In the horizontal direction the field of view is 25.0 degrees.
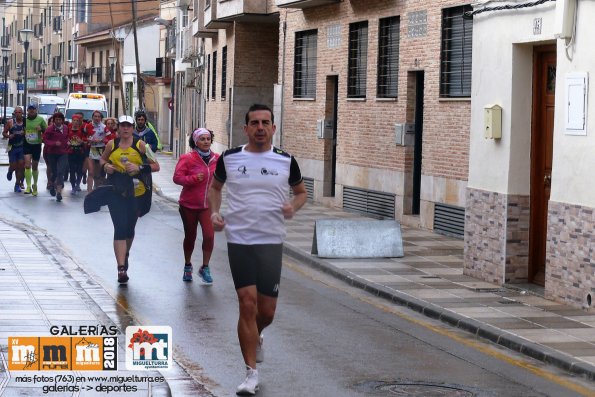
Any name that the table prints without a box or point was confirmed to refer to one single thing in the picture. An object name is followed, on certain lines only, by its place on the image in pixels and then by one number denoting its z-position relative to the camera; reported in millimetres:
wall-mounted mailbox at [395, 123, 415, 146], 23578
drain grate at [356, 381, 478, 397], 9070
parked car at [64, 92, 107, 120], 56281
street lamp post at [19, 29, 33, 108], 58244
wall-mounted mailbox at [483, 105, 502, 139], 15227
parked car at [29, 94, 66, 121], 70250
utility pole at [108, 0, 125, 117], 73062
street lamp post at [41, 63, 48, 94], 98312
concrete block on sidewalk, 17609
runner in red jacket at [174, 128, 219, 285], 14781
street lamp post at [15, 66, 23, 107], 108125
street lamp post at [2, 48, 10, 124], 73250
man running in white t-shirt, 9156
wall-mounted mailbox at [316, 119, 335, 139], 28625
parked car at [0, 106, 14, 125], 86100
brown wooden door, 14867
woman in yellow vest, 14734
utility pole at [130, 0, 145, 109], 55500
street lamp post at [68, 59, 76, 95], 94500
